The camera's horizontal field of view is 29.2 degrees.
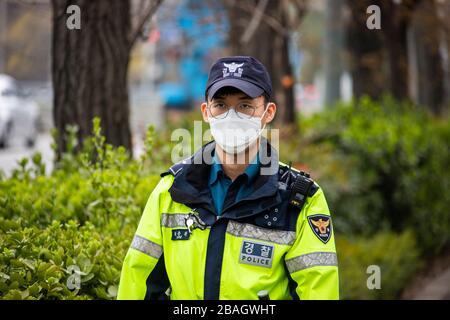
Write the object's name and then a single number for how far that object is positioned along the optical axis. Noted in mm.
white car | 19125
